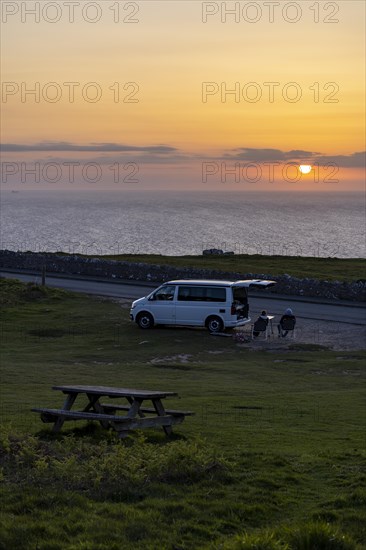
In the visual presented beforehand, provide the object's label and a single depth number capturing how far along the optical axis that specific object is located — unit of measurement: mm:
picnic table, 13086
